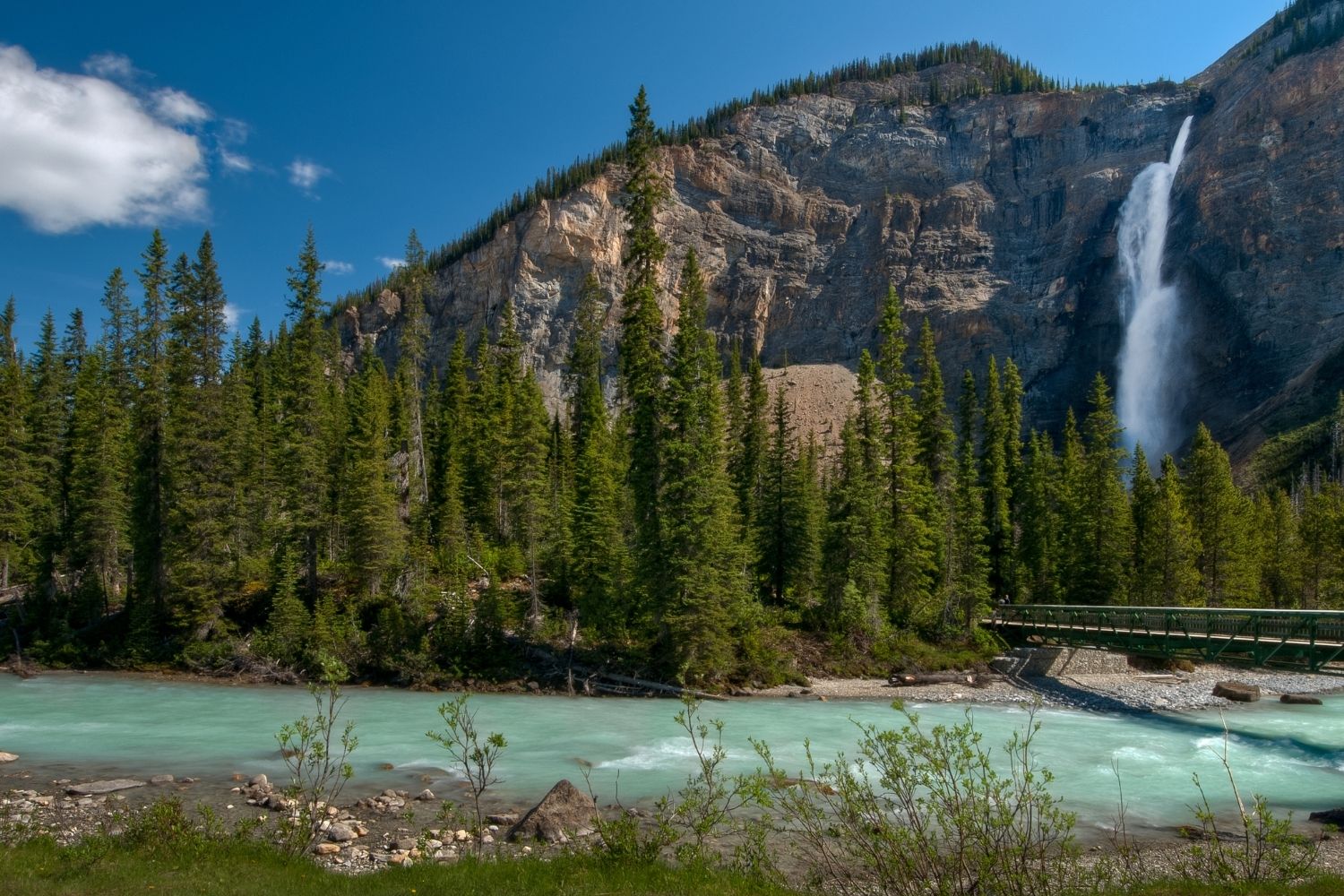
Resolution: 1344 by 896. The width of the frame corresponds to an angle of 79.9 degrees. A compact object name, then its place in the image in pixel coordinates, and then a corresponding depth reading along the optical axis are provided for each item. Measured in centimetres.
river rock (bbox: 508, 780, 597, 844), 1118
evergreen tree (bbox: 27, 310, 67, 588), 3634
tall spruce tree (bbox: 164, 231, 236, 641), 3088
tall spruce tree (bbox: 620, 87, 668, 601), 2861
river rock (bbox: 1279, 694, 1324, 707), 2662
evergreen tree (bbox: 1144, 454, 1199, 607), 3712
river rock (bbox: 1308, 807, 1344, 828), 1331
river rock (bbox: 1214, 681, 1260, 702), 2692
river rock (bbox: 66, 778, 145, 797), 1349
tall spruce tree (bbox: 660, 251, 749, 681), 2705
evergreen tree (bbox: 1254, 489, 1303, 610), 4412
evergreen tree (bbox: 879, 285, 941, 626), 3678
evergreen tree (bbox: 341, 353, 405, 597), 3281
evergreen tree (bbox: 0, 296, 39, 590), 3812
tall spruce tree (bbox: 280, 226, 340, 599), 3350
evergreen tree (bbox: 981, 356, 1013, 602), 4603
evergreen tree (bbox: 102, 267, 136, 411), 4302
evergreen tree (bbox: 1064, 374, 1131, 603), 4016
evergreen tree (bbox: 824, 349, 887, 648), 3381
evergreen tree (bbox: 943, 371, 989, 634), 3616
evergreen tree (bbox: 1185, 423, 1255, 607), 3988
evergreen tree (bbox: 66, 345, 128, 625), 3572
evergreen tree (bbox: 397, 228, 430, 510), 4769
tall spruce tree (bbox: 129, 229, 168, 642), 3219
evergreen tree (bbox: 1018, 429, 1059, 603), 4473
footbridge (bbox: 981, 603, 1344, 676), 2264
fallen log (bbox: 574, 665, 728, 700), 2633
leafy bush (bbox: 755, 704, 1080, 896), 624
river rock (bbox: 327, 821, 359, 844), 1128
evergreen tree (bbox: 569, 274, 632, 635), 3052
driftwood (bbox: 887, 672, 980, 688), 2989
